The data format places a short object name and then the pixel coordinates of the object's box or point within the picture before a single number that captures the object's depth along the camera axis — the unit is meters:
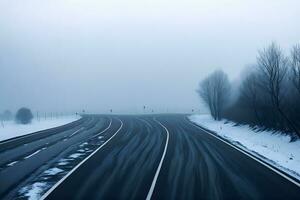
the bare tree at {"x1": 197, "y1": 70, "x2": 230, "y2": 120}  56.06
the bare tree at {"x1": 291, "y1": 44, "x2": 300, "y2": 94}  24.58
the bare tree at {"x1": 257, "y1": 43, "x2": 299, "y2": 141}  26.53
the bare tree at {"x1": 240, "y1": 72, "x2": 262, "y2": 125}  35.92
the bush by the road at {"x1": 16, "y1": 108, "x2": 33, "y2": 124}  56.19
